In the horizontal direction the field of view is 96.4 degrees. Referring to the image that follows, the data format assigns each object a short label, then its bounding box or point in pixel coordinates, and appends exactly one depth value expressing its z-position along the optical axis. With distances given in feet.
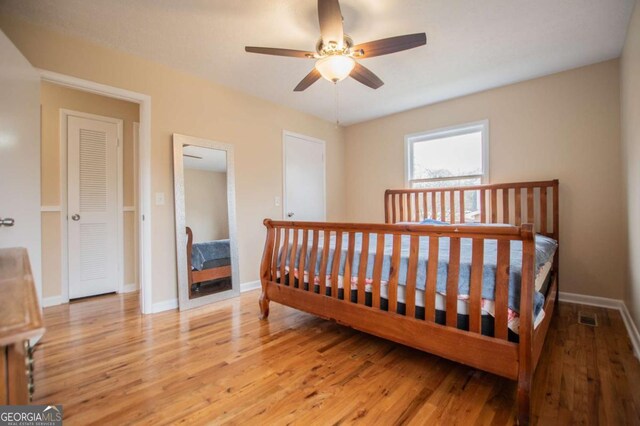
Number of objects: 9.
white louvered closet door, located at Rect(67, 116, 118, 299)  10.62
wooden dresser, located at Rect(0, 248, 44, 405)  1.66
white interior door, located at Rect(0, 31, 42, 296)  5.65
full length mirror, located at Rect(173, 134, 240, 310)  9.81
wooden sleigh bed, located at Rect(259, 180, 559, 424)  4.59
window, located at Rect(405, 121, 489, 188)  11.93
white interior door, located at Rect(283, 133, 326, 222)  13.52
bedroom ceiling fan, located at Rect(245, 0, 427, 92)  5.76
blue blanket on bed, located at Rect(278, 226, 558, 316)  4.86
